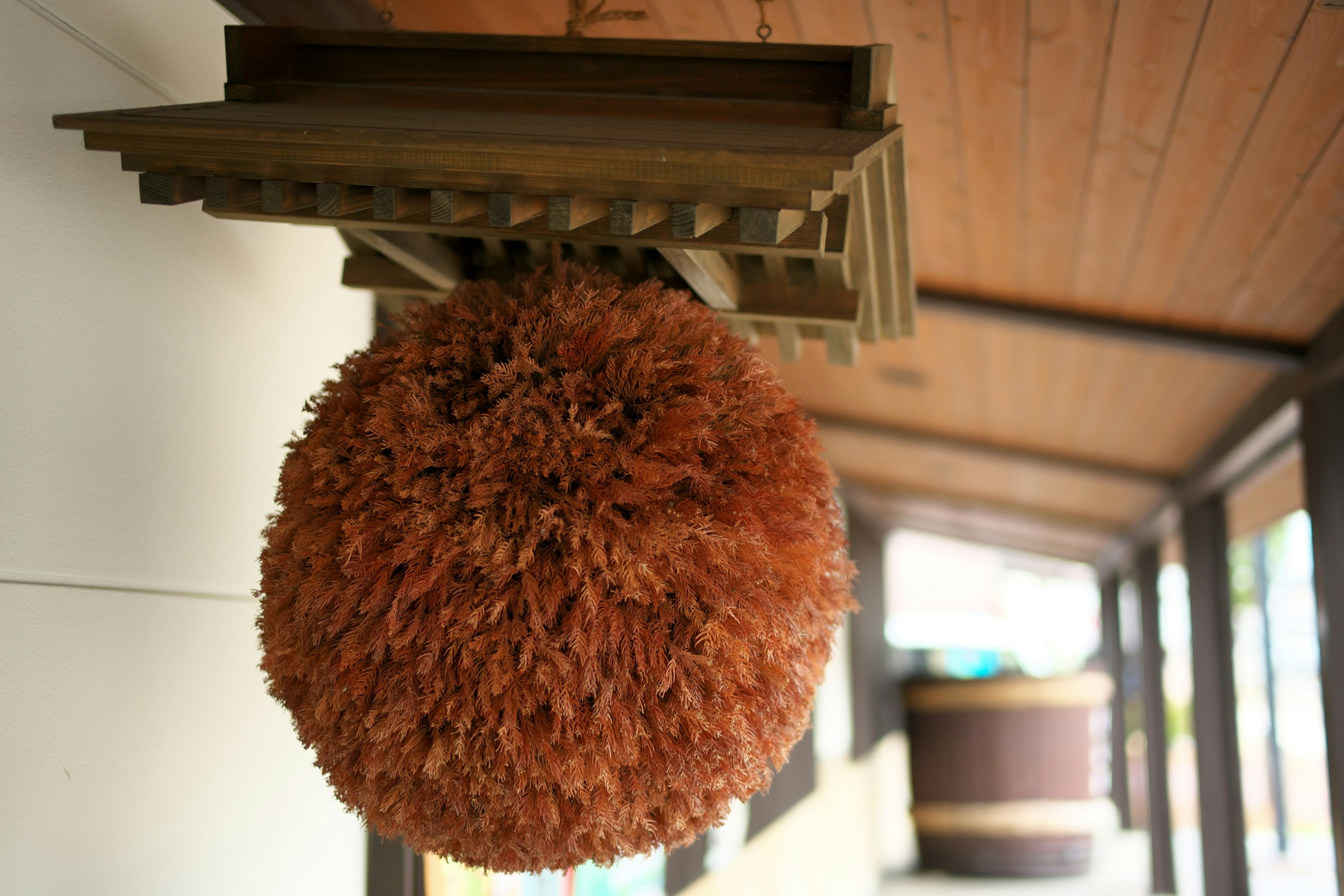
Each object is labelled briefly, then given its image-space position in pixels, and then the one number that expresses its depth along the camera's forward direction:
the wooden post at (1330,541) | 2.57
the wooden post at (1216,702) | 4.19
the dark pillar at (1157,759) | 5.57
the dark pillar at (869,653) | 6.98
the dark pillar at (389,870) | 1.79
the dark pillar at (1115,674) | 7.81
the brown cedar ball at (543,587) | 0.92
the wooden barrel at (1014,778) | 6.26
